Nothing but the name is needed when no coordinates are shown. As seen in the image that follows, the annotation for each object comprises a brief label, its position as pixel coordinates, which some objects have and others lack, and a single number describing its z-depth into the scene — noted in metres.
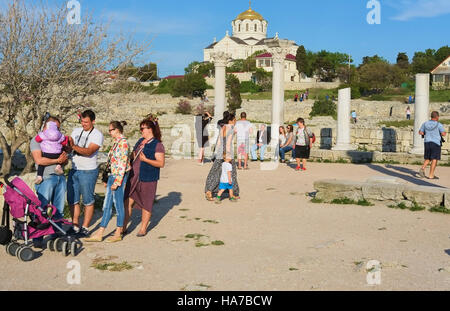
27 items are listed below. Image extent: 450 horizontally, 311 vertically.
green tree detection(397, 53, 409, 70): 88.19
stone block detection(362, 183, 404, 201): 8.84
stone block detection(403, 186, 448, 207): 8.49
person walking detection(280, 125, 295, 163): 16.31
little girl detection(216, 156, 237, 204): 9.25
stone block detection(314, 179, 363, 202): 9.16
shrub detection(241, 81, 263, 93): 75.31
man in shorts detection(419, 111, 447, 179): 11.60
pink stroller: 5.65
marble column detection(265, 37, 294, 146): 19.53
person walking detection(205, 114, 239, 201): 9.27
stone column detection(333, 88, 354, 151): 17.80
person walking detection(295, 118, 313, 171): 13.33
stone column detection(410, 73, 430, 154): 15.95
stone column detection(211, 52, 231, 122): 20.41
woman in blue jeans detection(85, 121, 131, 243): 6.40
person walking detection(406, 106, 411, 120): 41.88
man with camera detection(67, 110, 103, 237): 6.52
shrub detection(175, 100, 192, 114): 51.19
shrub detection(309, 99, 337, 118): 50.66
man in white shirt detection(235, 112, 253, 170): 14.01
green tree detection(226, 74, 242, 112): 56.22
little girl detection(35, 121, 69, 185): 6.16
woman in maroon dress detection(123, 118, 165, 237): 6.68
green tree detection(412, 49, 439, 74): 82.25
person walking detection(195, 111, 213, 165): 14.26
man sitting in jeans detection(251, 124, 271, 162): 16.68
